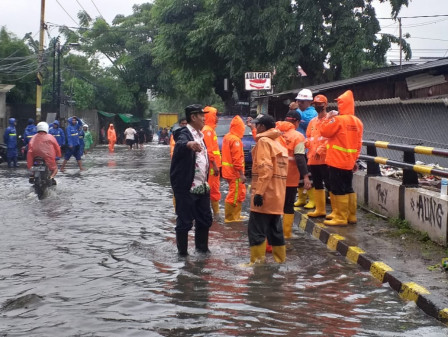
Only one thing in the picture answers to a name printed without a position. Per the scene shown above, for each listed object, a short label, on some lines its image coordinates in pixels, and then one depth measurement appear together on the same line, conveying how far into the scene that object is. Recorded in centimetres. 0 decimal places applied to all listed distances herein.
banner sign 1922
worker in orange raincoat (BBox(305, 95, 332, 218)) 1062
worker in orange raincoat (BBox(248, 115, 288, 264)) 766
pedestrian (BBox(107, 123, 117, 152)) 4162
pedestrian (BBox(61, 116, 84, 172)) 2347
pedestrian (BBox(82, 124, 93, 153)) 3853
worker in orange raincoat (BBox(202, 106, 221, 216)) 1130
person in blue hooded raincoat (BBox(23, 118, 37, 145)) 2479
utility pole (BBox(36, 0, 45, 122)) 3369
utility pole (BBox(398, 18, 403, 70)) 2922
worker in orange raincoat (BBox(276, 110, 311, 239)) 927
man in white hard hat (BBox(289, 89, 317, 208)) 1173
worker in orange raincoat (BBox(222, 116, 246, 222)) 1086
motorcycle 1491
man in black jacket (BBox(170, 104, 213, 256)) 824
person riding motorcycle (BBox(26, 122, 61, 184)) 1537
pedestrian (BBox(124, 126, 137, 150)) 4475
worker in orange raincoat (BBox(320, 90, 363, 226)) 994
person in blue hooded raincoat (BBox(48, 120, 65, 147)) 2457
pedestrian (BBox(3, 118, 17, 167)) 2514
